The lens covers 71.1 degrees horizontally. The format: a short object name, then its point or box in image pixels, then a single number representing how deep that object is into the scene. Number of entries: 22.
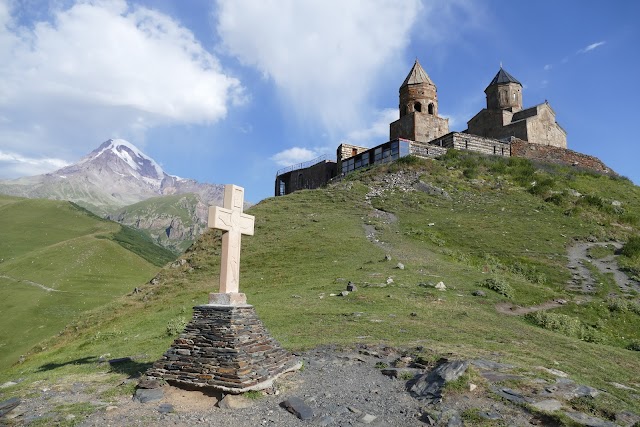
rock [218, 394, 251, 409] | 8.62
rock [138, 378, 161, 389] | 9.56
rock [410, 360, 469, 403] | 8.56
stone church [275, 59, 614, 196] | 50.03
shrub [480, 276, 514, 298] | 20.25
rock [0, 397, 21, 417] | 8.52
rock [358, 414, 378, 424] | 7.81
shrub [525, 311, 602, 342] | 16.23
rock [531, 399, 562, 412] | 7.70
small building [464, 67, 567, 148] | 54.38
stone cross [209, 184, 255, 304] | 10.62
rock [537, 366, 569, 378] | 9.77
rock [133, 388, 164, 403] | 9.05
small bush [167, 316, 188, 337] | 15.98
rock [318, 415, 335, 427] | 7.75
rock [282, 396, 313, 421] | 8.05
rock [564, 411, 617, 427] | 7.15
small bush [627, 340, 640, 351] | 15.40
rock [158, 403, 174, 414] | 8.50
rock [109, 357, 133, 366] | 12.69
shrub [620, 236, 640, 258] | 29.18
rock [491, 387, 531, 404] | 8.04
